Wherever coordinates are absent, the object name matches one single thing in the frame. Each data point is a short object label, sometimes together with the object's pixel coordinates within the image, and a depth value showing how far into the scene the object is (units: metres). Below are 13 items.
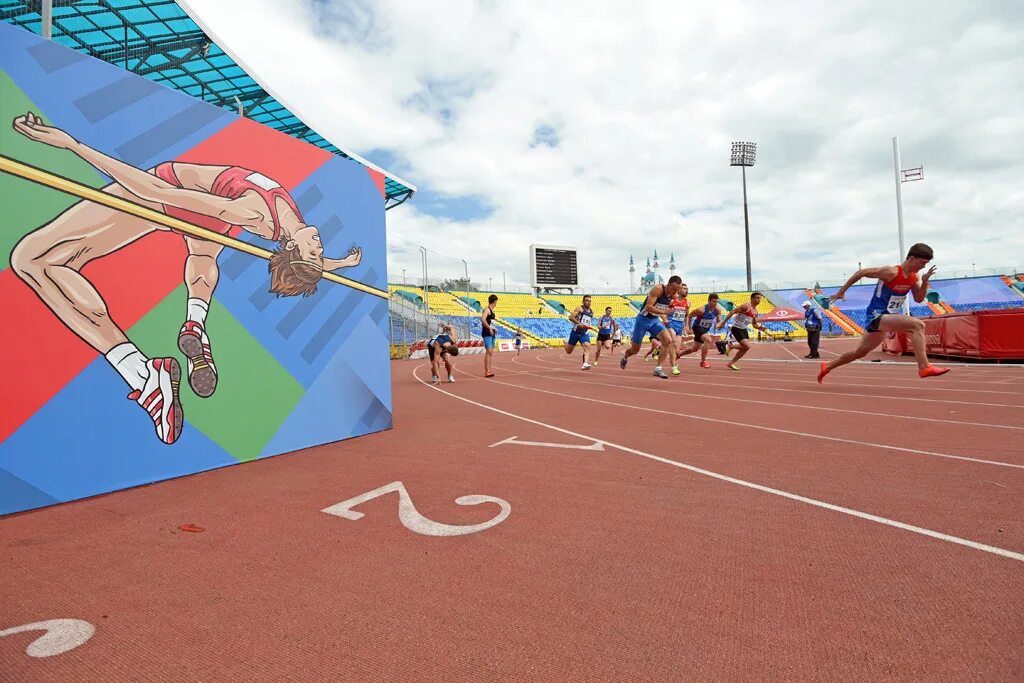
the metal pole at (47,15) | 4.29
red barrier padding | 11.88
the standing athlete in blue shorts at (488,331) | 12.32
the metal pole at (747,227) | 59.22
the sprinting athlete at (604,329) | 16.45
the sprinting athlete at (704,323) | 13.07
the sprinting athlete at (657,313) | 11.09
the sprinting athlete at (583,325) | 14.84
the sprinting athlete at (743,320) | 12.73
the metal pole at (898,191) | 20.06
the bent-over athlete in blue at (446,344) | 11.79
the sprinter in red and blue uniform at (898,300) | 7.19
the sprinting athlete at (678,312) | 11.67
